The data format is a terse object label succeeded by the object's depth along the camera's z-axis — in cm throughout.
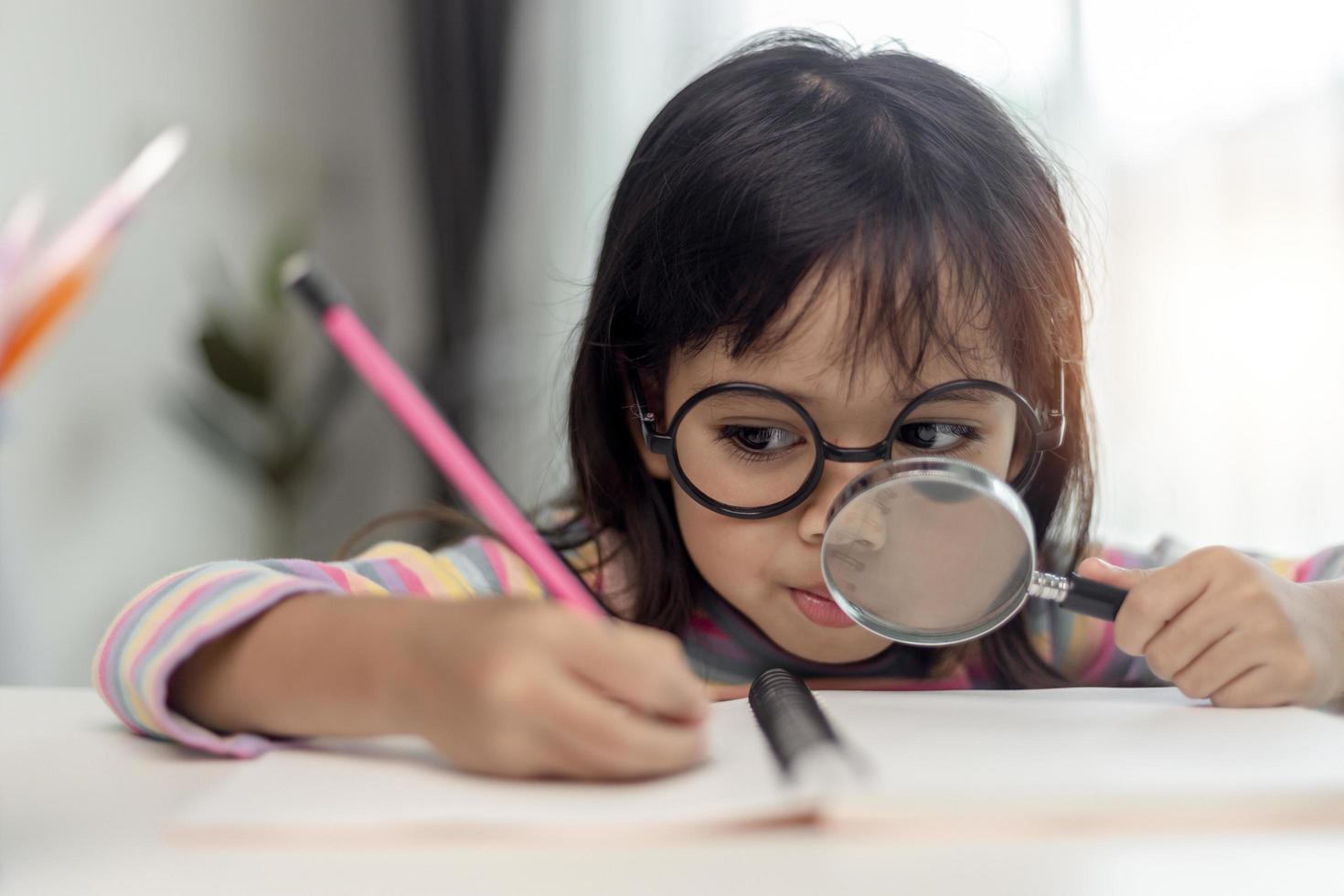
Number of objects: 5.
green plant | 119
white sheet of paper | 37
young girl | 40
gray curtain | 142
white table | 35
